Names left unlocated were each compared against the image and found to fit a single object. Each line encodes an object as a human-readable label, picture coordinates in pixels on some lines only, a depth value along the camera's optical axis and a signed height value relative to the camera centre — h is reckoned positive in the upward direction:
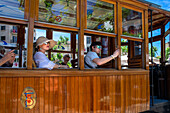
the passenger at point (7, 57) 2.19 +0.01
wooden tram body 2.24 -0.40
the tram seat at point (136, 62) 3.83 -0.12
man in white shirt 3.09 -0.03
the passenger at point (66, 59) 4.36 -0.04
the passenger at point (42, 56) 2.53 +0.03
